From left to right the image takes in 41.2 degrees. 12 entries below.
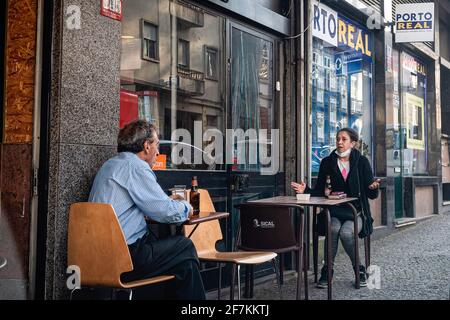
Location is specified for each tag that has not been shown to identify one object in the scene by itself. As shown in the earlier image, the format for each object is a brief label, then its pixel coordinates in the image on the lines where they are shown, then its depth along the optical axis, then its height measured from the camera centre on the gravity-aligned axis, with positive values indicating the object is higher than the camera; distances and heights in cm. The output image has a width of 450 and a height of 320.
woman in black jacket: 626 -4
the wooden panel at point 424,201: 1307 -44
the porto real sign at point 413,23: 1133 +303
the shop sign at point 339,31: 870 +242
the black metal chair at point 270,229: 486 -39
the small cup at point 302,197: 564 -14
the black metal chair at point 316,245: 640 -69
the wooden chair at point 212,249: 445 -55
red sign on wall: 468 +138
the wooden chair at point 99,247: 378 -42
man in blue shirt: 394 -23
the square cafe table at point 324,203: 530 -19
